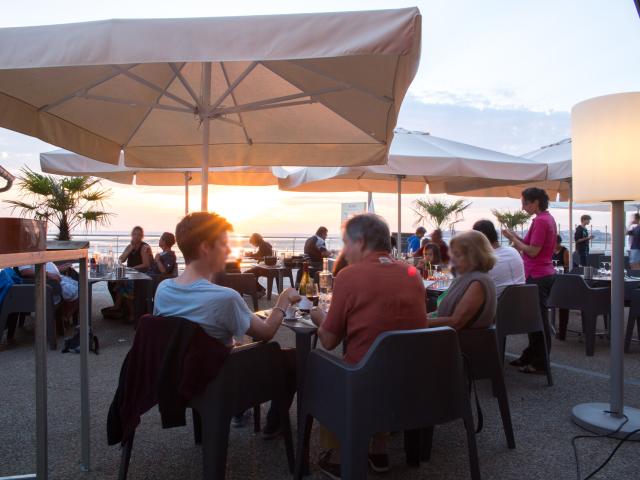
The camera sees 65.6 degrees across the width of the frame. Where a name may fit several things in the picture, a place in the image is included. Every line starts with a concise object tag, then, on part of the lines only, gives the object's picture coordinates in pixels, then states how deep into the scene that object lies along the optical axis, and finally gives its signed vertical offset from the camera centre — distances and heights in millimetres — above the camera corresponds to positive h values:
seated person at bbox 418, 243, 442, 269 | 5692 -267
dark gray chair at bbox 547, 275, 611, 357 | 4914 -687
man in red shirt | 2143 -279
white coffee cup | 2727 -440
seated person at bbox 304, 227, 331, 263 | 9328 -304
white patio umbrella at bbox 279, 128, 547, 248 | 6117 +885
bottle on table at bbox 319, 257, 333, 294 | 3293 -324
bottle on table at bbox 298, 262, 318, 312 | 2689 -342
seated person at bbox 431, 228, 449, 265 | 6839 -73
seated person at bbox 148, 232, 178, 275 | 6352 -284
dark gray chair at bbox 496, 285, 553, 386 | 3711 -621
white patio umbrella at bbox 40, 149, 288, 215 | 6711 +977
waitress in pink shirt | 4219 -204
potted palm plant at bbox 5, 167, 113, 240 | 7965 +578
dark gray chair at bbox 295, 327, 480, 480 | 1882 -616
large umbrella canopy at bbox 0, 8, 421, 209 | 2365 +1017
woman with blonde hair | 2867 -334
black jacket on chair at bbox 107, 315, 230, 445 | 2021 -549
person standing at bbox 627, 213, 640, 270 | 10766 -304
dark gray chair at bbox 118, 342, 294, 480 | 1997 -708
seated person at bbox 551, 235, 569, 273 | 8289 -415
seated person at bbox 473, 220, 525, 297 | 3893 -273
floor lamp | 2996 +344
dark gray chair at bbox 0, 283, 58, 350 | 4867 -691
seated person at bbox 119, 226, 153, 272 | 6723 -259
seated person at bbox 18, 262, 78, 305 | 5215 -534
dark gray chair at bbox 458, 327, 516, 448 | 2775 -717
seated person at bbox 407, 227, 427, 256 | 9969 -125
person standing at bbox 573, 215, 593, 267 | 12645 -173
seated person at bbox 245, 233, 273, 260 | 9359 -310
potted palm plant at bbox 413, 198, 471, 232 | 15461 +688
